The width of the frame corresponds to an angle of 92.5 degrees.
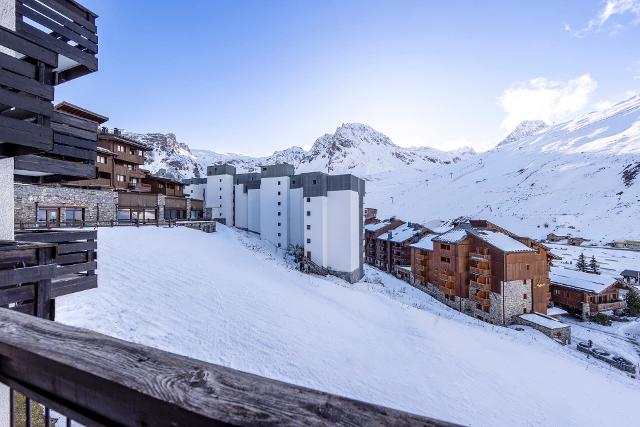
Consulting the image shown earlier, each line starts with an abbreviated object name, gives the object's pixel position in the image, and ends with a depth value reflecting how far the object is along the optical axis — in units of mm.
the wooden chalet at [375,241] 57938
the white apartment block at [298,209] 36156
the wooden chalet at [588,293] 34531
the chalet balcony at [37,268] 3455
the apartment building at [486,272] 31812
